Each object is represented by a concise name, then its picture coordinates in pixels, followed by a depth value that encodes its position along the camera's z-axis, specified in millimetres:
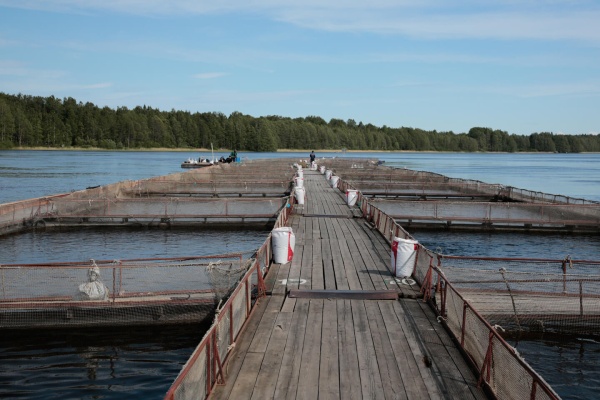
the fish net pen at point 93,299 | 14461
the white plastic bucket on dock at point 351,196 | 32503
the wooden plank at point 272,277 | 13809
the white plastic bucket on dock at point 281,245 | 16188
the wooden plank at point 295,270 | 13953
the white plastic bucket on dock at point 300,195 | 32219
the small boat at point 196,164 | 106456
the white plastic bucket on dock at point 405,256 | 14391
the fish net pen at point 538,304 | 14516
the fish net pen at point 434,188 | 49209
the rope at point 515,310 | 13723
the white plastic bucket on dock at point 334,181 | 45519
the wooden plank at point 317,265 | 14045
